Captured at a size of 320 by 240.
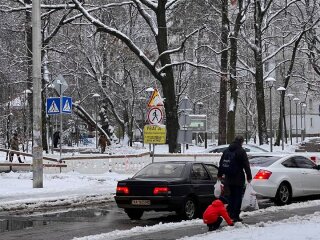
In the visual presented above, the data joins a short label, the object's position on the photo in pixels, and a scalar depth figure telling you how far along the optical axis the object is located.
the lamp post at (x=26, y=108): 41.37
